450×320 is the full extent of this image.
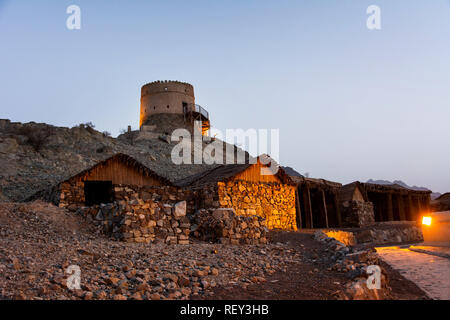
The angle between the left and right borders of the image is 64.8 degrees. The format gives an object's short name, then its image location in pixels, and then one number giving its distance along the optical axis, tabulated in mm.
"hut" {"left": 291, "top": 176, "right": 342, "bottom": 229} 19719
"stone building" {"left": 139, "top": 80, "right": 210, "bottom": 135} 42625
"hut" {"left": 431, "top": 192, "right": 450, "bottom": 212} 29688
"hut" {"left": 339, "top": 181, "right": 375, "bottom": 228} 21547
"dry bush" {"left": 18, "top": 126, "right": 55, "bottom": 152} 25297
